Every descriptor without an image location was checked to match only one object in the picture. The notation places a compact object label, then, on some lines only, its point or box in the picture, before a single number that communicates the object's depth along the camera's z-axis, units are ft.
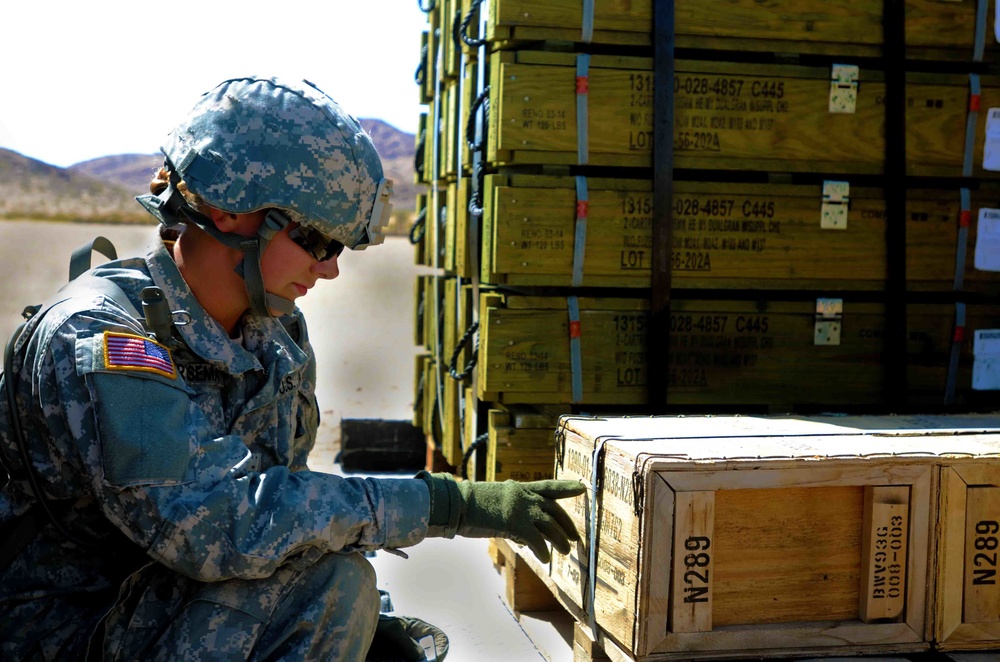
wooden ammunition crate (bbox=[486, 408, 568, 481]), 13.07
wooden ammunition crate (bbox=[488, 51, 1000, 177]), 12.46
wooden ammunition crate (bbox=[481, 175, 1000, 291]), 12.59
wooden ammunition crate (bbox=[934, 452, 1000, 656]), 8.78
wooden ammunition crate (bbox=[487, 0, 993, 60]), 12.47
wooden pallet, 11.40
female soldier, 6.91
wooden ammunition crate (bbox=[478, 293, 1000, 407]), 12.85
